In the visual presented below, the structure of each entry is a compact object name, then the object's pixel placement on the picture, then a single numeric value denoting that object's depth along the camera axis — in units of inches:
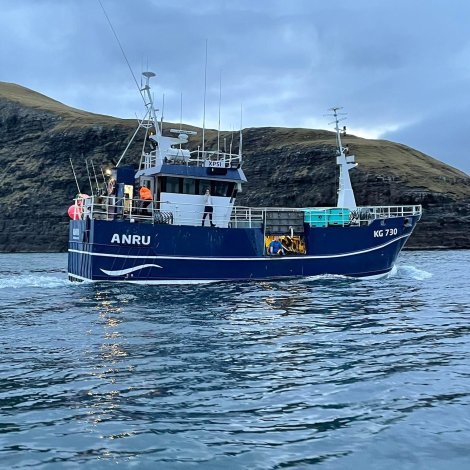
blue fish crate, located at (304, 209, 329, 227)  1096.8
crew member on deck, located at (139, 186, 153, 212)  1007.0
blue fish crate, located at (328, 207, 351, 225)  1106.7
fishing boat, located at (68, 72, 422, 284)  938.1
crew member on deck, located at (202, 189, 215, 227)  1041.0
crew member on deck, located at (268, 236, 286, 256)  1044.5
